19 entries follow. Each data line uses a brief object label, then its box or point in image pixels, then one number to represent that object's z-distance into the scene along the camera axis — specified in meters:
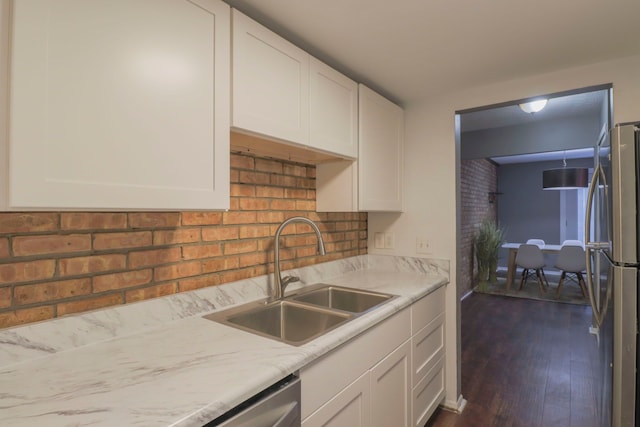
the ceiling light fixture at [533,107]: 2.77
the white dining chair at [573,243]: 5.19
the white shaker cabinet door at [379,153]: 1.91
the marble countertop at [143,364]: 0.74
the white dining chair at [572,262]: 4.90
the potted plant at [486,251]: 5.27
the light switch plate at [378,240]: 2.52
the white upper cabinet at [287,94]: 1.22
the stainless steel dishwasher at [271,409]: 0.83
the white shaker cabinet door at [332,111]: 1.56
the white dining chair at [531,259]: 5.17
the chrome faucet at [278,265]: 1.63
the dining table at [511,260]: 5.47
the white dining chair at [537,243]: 5.57
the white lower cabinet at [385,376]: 1.13
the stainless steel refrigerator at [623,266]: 1.18
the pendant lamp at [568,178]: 4.81
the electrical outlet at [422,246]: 2.33
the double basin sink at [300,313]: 1.43
